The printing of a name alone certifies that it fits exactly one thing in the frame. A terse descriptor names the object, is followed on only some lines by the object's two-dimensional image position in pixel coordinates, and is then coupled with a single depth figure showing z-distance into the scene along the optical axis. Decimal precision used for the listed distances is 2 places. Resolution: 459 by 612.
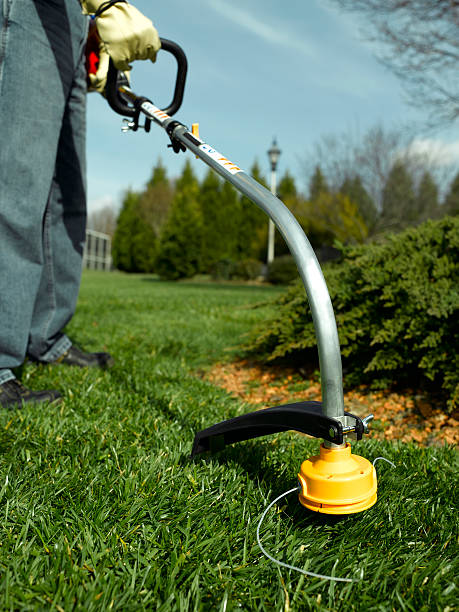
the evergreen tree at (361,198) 21.33
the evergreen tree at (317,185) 22.19
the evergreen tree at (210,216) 25.88
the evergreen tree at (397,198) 20.34
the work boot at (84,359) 2.81
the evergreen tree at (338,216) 20.12
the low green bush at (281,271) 19.90
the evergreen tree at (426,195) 20.89
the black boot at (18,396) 1.98
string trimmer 1.06
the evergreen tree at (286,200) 22.22
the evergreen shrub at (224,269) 22.98
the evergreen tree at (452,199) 19.97
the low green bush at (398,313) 2.29
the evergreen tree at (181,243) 24.09
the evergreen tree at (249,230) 28.30
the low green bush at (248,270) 22.55
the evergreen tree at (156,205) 38.69
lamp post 20.67
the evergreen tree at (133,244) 33.47
